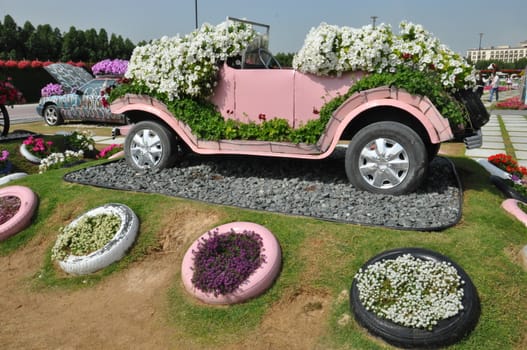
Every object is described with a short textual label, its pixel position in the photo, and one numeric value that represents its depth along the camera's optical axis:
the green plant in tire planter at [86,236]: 4.42
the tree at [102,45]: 36.44
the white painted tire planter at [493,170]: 5.73
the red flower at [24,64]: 25.98
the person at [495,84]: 23.10
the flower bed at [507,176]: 5.10
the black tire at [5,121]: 8.74
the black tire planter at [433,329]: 2.92
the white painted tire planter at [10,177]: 6.38
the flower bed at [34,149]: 7.86
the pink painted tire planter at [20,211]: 4.94
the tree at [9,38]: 31.57
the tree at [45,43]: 33.00
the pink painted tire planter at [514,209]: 4.25
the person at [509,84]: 41.46
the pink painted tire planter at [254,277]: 3.58
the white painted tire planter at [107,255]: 4.23
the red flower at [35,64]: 26.64
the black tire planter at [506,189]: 4.96
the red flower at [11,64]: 25.40
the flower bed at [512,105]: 18.59
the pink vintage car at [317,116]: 4.55
